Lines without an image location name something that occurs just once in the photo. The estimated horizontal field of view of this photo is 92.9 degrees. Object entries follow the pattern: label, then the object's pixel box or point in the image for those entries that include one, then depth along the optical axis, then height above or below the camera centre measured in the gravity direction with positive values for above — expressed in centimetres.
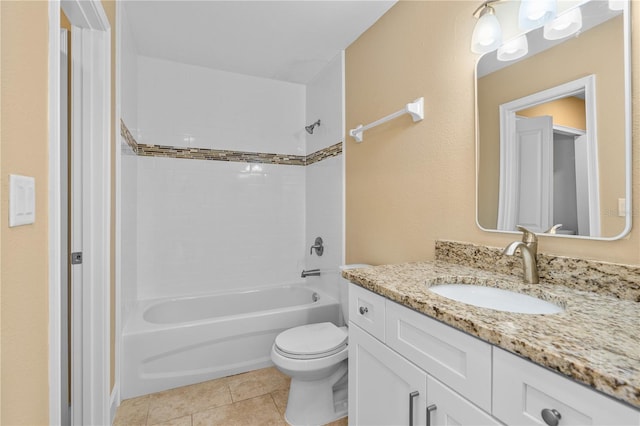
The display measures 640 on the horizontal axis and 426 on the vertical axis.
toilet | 156 -82
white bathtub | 188 -84
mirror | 93 +29
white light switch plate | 63 +4
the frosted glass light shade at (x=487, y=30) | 121 +74
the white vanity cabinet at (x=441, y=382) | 56 -41
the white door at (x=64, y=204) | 143 +5
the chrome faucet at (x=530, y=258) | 105 -16
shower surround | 250 +29
